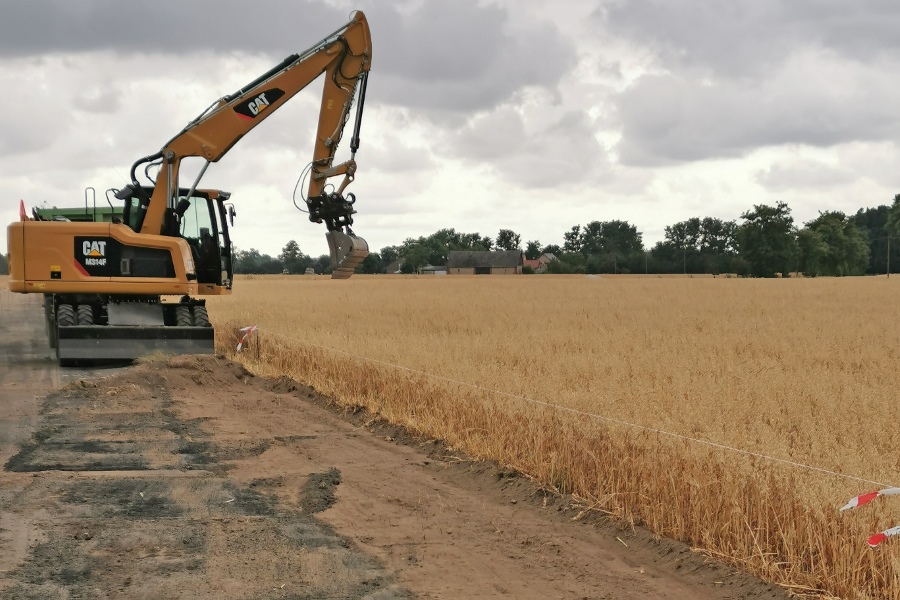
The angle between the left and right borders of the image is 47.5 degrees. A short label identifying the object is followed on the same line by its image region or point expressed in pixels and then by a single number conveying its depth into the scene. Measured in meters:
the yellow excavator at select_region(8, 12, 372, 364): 18.17
